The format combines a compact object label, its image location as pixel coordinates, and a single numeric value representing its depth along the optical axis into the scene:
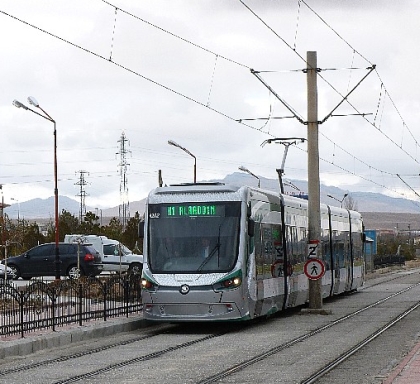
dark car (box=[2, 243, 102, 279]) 50.88
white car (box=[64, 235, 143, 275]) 55.97
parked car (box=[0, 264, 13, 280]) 49.83
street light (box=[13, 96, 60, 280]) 42.02
